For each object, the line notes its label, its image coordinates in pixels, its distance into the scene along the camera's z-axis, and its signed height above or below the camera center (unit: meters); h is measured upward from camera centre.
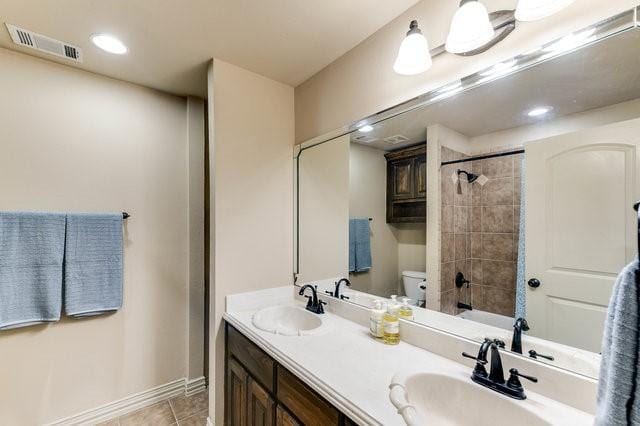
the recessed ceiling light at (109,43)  1.55 +0.95
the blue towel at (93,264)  1.81 -0.34
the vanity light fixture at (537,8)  0.88 +0.64
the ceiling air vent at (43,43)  1.51 +0.95
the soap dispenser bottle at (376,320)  1.36 -0.52
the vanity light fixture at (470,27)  1.01 +0.66
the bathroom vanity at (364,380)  0.87 -0.60
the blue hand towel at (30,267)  1.64 -0.32
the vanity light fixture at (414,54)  1.21 +0.68
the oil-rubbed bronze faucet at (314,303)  1.76 -0.57
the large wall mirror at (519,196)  0.88 +0.06
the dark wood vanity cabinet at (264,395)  1.05 -0.80
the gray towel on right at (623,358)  0.47 -0.25
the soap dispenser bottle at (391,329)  1.31 -0.54
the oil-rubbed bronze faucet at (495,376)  0.92 -0.55
